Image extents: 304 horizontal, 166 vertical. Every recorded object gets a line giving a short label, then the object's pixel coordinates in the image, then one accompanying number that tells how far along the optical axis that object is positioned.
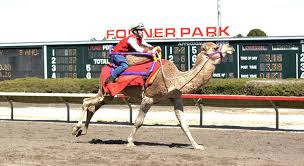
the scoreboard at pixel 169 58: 24.55
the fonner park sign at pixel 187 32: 32.53
